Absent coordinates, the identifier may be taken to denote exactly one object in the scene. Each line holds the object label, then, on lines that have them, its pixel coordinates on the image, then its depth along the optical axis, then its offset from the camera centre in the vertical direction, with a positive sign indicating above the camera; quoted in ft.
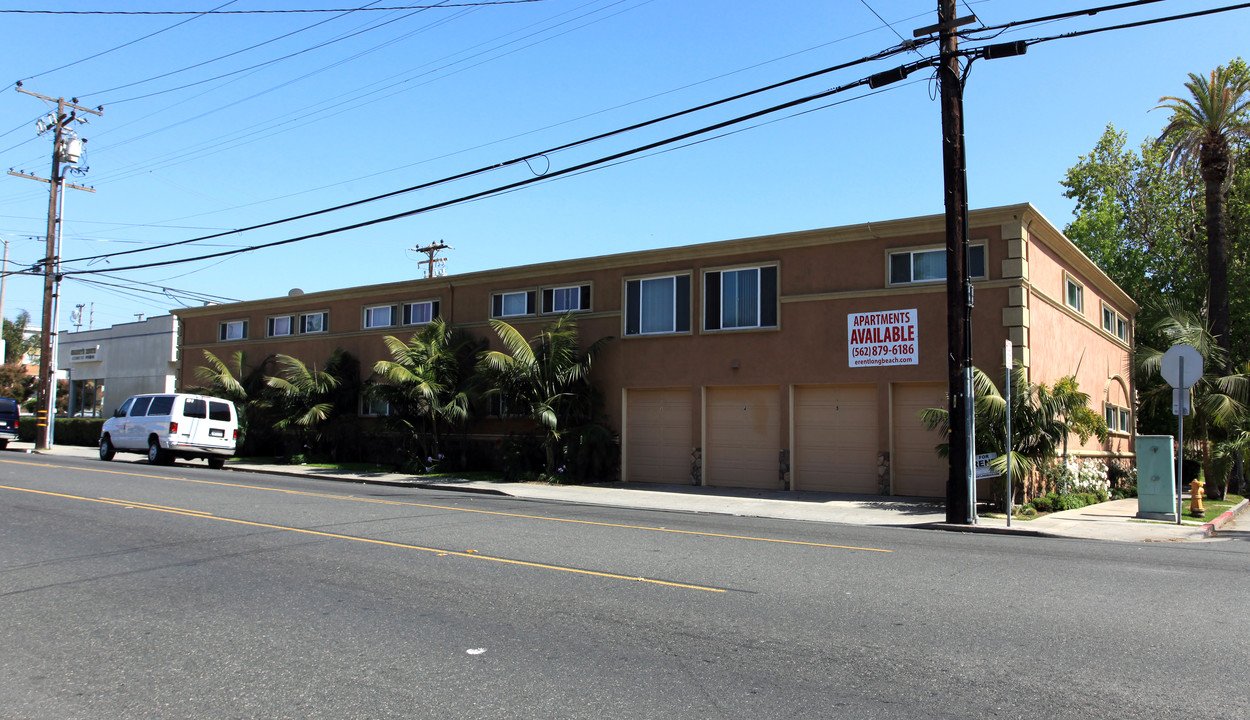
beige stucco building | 59.67 +6.65
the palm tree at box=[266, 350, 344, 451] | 88.22 +2.18
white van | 78.69 -1.15
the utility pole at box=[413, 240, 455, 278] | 160.15 +30.71
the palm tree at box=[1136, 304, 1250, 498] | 67.62 +2.76
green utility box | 50.01 -3.14
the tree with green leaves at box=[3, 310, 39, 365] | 245.59 +22.15
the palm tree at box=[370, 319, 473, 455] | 77.20 +3.41
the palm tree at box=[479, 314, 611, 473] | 72.43 +3.70
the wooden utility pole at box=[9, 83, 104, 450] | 101.86 +16.95
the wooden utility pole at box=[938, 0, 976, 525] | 46.60 +6.97
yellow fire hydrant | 52.13 -4.29
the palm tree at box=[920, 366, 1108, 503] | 52.44 +0.40
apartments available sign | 60.29 +6.04
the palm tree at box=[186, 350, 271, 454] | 98.12 +3.42
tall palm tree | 77.66 +26.31
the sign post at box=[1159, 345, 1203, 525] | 47.70 +3.12
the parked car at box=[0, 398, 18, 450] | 108.06 -0.93
